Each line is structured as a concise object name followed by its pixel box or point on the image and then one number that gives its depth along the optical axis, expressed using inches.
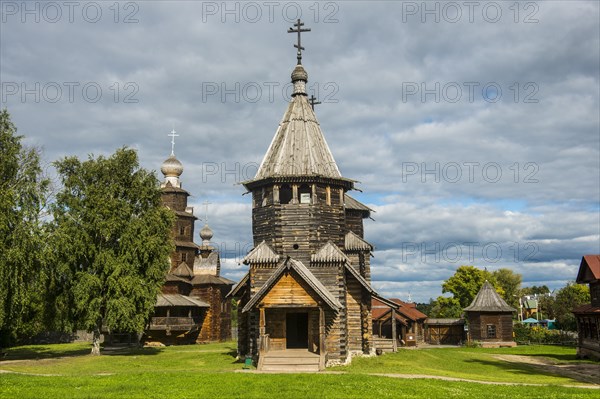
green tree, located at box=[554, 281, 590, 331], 2228.1
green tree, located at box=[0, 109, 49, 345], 1105.4
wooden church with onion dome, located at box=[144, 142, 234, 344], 1849.2
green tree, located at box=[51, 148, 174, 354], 1243.8
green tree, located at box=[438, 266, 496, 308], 2827.3
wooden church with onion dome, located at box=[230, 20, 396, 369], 1034.1
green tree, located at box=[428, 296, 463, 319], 2613.2
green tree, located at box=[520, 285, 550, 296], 5567.4
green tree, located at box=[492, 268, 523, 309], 3506.4
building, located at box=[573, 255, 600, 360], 1282.0
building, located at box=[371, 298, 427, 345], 1861.5
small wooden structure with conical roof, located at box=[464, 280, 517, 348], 1911.9
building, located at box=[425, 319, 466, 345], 2225.6
